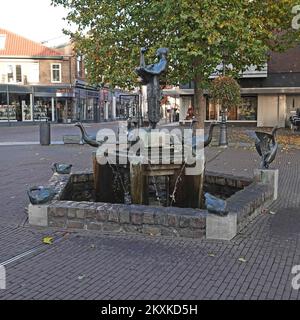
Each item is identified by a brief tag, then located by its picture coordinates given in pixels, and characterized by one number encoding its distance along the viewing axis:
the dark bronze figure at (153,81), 8.08
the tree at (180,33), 16.31
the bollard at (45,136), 19.83
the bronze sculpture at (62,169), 8.84
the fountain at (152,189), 6.03
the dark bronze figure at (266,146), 8.30
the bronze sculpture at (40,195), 6.50
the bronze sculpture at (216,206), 5.84
